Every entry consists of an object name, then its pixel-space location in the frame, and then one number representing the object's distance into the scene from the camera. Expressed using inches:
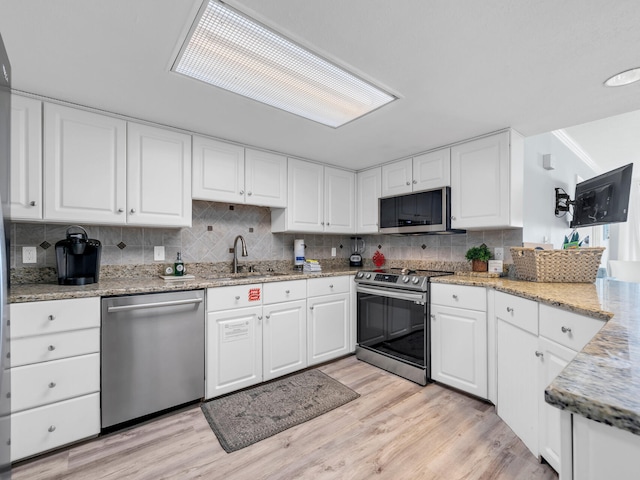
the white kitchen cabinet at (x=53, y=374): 62.4
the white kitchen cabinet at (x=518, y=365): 65.8
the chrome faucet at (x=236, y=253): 112.9
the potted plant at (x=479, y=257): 107.5
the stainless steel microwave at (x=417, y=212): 109.2
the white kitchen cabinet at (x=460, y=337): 89.0
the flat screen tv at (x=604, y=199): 90.1
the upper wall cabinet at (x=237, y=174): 99.6
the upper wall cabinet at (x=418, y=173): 110.7
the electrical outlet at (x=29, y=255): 82.0
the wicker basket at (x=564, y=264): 82.0
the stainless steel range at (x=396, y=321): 101.8
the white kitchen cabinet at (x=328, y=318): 113.3
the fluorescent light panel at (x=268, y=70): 53.9
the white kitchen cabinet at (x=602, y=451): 18.2
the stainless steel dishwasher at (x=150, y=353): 73.3
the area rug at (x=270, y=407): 75.0
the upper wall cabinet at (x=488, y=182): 94.4
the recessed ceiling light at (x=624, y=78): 64.1
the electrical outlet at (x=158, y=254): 101.2
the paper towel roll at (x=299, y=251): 132.2
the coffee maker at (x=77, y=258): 78.7
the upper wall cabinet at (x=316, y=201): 122.8
